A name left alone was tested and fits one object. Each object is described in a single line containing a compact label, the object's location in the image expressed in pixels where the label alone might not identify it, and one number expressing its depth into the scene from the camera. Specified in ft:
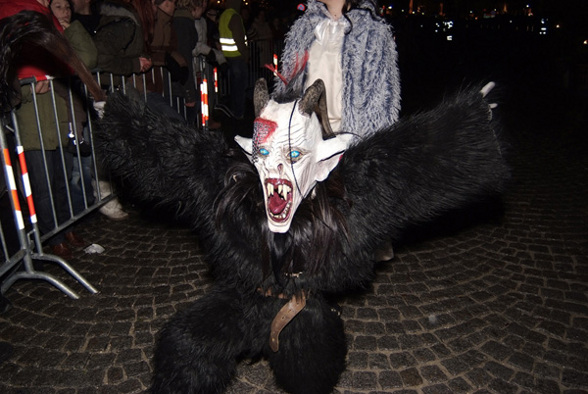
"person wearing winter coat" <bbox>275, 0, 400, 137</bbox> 8.75
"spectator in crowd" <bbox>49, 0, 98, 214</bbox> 13.48
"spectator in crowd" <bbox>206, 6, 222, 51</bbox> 30.05
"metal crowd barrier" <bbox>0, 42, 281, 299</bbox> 11.53
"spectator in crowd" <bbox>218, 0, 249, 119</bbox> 28.68
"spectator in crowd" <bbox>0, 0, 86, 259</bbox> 12.05
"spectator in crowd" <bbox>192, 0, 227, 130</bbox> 23.28
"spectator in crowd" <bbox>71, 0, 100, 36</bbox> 15.28
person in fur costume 6.59
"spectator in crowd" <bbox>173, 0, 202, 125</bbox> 21.66
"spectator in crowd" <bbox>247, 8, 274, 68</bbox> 39.37
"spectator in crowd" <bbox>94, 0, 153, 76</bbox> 15.03
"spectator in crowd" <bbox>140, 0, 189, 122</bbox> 18.25
